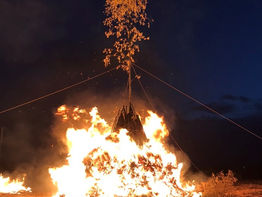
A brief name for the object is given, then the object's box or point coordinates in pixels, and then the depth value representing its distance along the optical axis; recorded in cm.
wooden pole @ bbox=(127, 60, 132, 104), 1055
